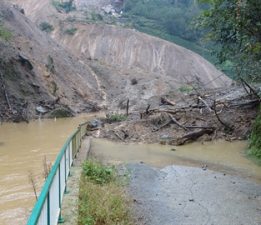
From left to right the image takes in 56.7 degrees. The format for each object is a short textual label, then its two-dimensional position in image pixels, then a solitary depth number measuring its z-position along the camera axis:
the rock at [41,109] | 18.06
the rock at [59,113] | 18.03
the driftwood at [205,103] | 11.43
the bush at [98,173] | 5.63
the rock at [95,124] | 12.07
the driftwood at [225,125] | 10.52
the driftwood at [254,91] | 10.72
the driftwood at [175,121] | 10.80
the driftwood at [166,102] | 14.48
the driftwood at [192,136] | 10.06
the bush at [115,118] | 12.94
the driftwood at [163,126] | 11.16
